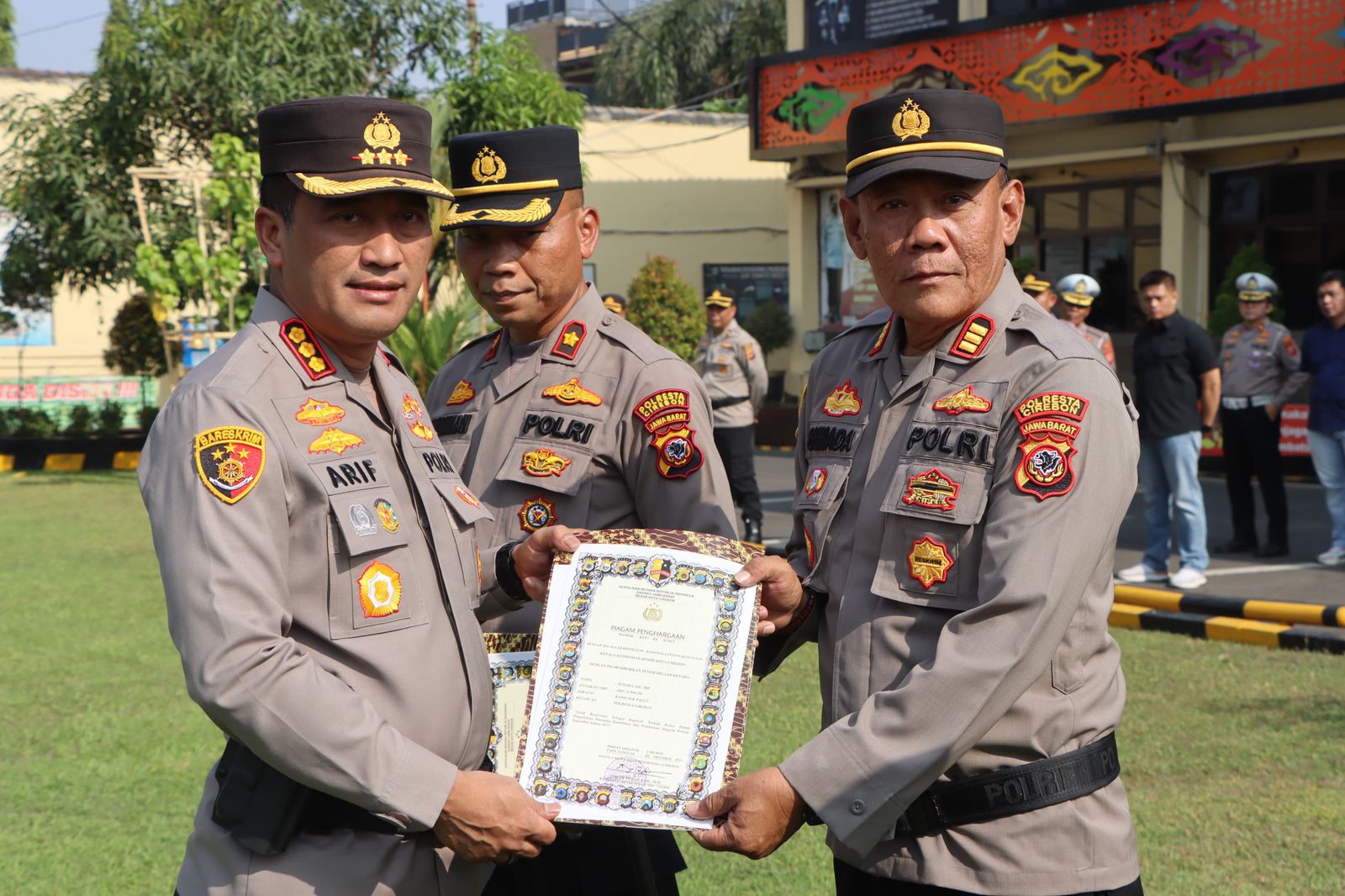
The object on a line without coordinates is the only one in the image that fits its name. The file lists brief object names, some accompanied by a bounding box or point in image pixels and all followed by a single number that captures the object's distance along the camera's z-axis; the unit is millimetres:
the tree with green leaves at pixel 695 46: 33750
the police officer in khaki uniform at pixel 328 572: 2252
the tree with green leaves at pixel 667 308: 21266
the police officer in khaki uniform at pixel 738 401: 11531
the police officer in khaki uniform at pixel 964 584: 2342
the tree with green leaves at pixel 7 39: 41044
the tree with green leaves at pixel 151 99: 16594
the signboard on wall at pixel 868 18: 18938
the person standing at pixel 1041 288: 10180
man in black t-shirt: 9039
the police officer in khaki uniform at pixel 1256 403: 10234
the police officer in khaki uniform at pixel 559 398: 3363
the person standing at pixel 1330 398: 9703
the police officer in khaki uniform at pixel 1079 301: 10656
